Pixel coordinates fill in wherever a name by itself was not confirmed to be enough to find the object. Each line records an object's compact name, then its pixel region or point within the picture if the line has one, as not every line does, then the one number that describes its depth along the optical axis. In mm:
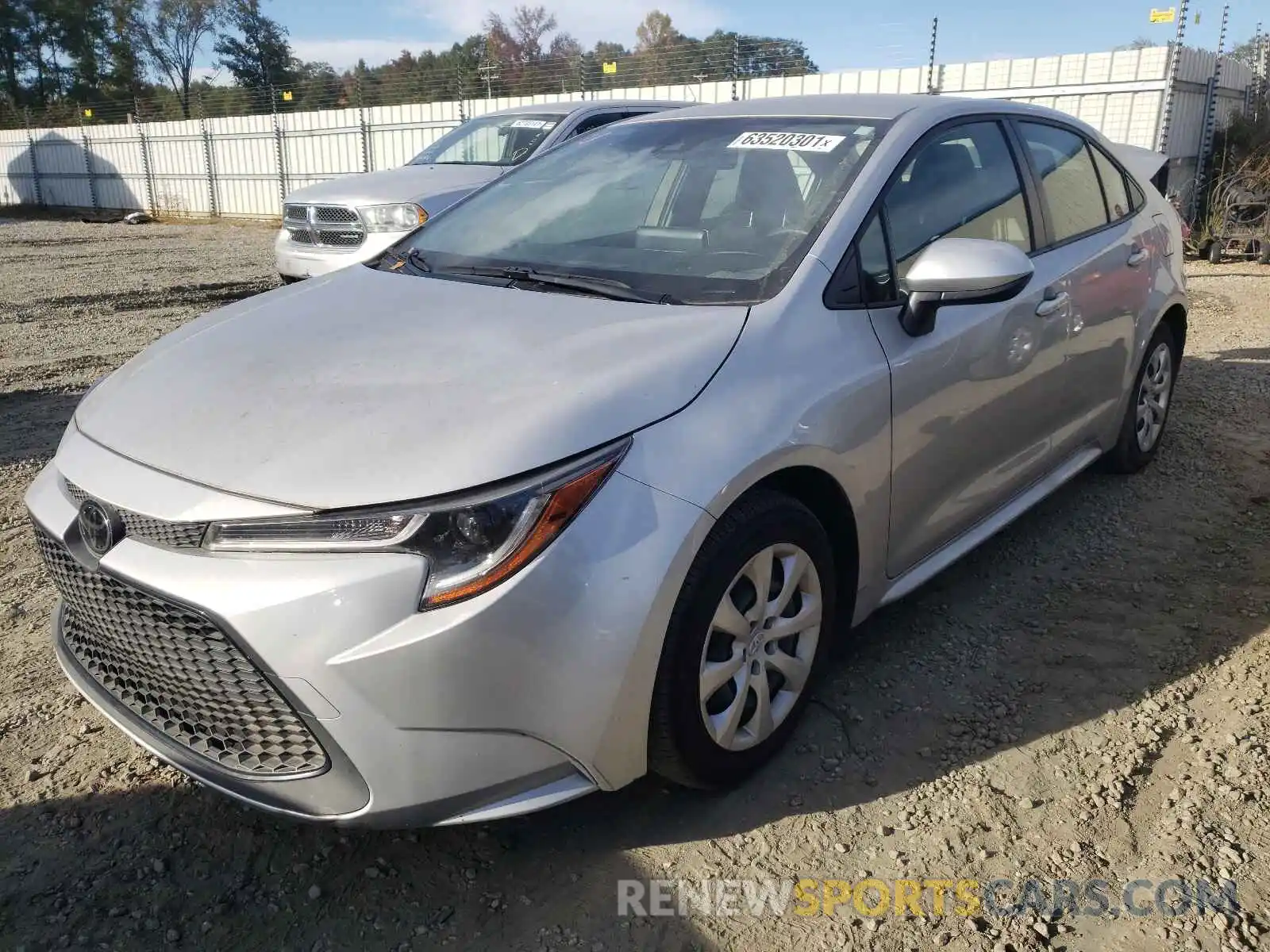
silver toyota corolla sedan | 1911
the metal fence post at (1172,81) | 11273
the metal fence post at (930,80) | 13016
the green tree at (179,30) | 53500
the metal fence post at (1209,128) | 12266
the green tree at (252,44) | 54969
